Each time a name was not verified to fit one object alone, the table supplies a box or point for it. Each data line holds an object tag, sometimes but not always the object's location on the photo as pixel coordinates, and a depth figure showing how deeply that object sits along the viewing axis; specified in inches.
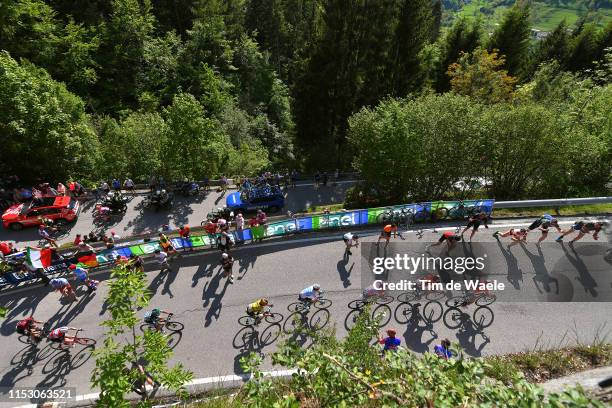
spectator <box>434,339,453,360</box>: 425.7
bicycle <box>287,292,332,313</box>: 574.6
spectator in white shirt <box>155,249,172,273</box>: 653.9
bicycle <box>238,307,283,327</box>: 548.4
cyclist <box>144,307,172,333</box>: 517.3
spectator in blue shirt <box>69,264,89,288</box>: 613.9
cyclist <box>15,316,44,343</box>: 507.8
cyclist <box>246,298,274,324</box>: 538.3
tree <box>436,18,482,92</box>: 1824.6
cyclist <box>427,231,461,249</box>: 674.8
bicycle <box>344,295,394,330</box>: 565.3
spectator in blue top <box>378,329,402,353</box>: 456.8
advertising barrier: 676.7
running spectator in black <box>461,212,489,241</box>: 692.7
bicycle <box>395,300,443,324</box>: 561.0
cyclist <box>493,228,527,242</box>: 689.0
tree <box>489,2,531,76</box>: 1797.5
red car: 812.0
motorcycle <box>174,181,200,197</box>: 1011.9
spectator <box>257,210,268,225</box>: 766.2
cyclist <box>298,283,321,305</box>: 561.9
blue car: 928.9
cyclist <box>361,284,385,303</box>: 579.5
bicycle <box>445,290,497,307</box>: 564.1
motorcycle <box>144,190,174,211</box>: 926.4
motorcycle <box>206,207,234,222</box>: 859.5
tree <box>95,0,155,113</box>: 1489.9
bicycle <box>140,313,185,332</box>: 533.6
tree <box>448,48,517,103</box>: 1348.4
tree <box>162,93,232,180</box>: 974.4
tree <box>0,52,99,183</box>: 845.2
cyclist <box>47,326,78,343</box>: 497.4
